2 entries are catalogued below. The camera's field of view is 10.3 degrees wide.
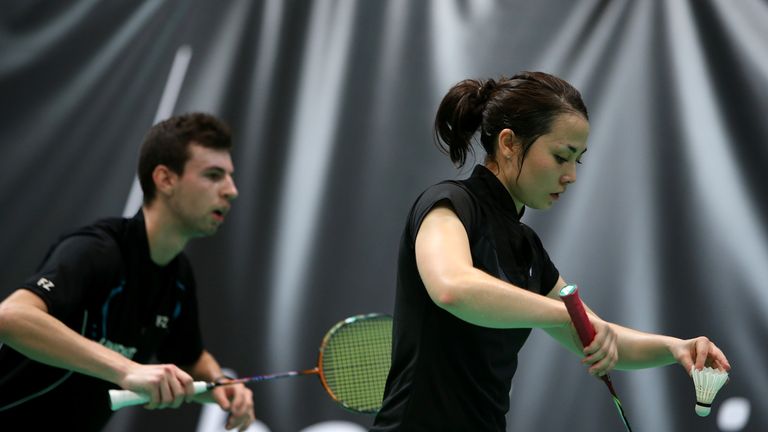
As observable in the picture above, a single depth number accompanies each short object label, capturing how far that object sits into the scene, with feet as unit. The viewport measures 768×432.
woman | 25.11
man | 27.31
